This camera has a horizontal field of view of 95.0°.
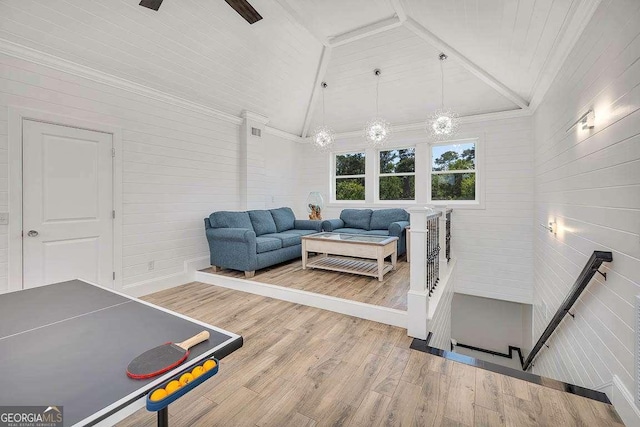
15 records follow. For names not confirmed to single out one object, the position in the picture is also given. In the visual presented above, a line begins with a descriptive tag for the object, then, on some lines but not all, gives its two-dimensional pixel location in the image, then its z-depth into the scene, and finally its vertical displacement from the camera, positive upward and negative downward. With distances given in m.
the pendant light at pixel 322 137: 4.81 +1.22
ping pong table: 0.71 -0.44
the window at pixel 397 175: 6.03 +0.76
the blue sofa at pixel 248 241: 4.25 -0.45
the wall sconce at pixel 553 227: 3.38 -0.21
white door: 3.00 +0.10
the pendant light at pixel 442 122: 3.89 +1.19
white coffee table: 4.00 -0.56
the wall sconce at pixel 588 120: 2.30 +0.73
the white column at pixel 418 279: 2.70 -0.65
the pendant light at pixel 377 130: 4.27 +1.18
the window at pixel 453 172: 5.49 +0.74
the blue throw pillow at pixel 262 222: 5.13 -0.19
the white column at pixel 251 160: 5.40 +0.98
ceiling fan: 2.38 +1.87
